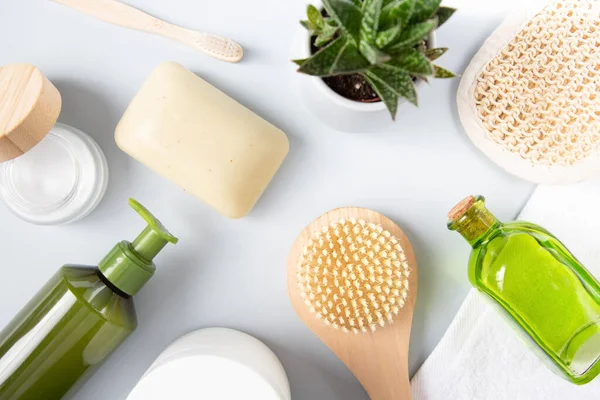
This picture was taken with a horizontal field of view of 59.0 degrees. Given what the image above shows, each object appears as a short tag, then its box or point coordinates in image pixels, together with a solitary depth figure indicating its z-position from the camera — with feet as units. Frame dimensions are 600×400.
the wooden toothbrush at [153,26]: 1.74
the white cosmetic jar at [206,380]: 1.46
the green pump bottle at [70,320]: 1.61
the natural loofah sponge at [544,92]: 1.69
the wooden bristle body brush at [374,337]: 1.77
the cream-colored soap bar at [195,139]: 1.65
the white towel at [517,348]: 1.78
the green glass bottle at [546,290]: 1.60
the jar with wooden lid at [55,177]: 1.73
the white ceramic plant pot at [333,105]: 1.42
